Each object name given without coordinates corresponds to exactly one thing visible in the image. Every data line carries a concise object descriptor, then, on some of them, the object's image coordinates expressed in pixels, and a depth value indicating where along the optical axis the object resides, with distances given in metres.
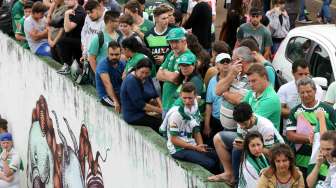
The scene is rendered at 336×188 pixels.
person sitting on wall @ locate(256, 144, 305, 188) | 13.94
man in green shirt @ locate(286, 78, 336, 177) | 15.50
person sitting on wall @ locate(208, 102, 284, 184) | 14.87
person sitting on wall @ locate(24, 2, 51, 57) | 27.62
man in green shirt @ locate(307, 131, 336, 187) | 13.80
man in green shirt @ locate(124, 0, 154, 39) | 23.14
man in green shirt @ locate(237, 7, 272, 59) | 24.12
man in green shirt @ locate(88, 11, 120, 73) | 22.11
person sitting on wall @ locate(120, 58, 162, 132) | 19.30
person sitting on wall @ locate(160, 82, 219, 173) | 17.05
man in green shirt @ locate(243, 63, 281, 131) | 15.84
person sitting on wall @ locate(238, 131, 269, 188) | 14.51
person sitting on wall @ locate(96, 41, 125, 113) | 20.97
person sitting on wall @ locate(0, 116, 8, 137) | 31.41
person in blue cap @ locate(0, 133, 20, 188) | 30.25
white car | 20.27
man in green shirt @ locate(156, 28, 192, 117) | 19.14
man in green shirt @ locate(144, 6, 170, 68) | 21.84
